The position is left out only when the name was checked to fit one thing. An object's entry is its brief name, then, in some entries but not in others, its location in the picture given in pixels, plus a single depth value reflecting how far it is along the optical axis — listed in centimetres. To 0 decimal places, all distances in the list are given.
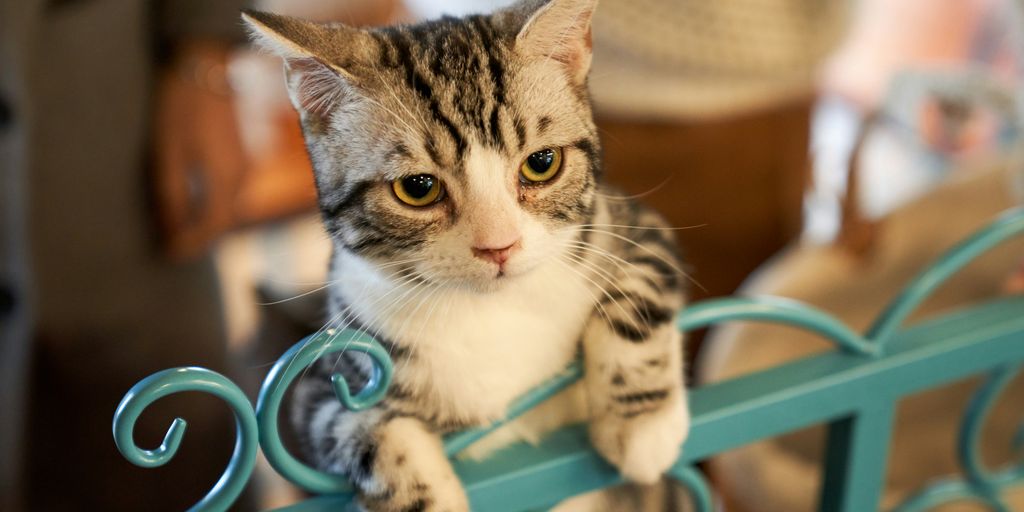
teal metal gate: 49
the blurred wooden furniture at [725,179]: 155
